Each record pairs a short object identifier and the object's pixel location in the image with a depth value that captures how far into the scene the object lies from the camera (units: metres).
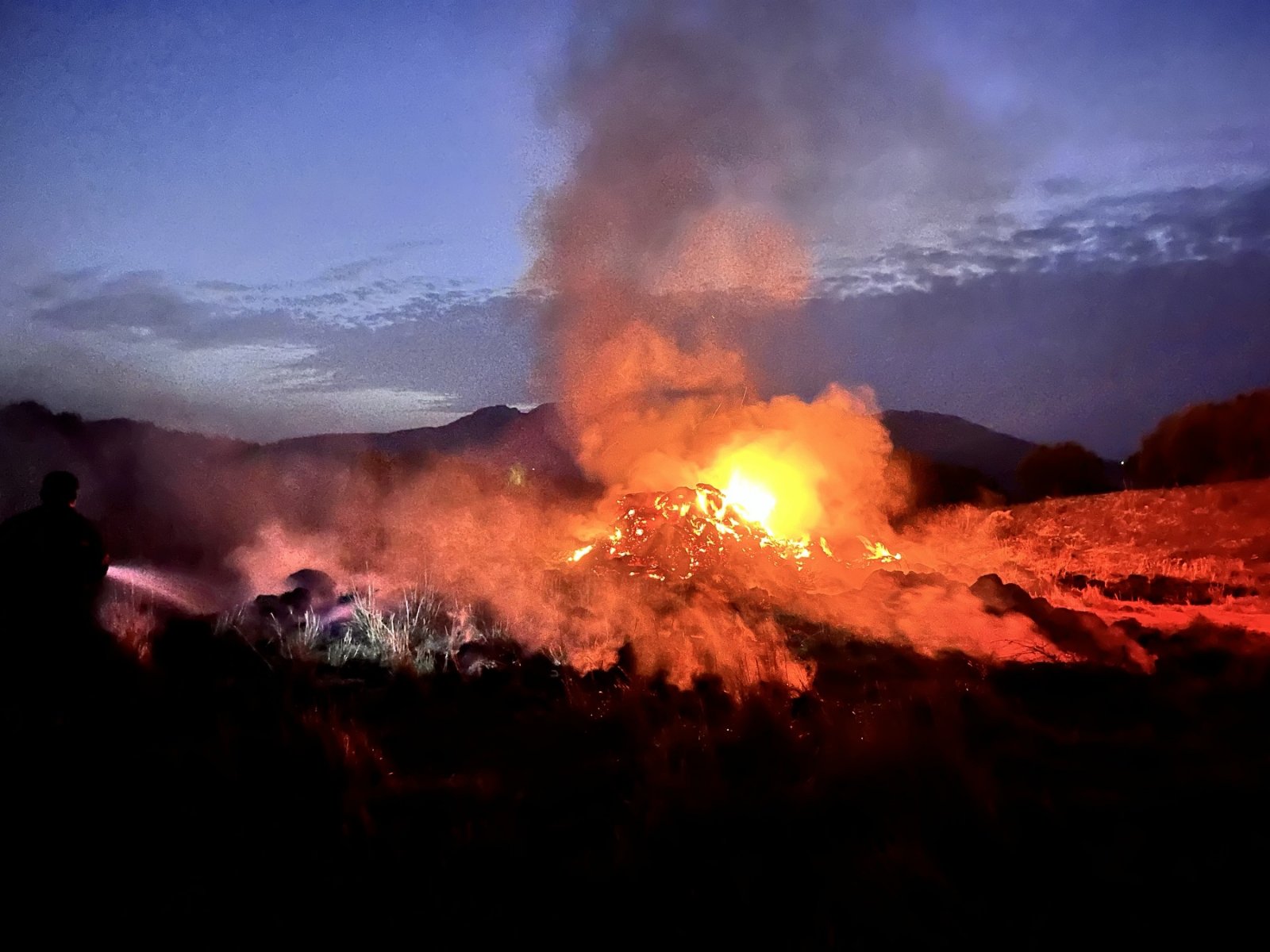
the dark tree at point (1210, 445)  33.97
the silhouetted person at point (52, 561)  5.64
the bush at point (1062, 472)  41.75
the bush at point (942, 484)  31.25
